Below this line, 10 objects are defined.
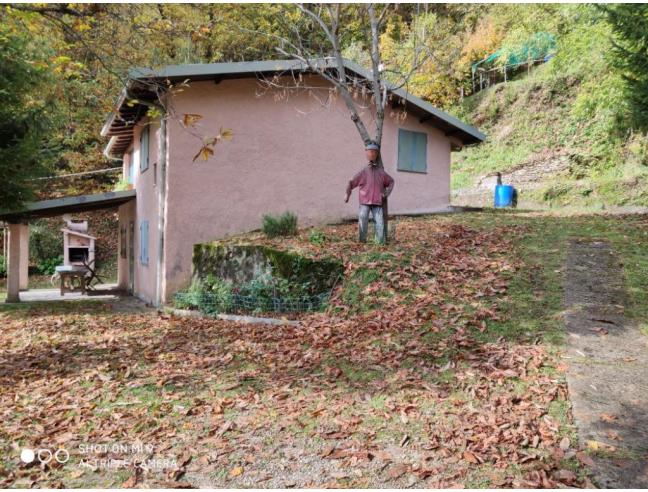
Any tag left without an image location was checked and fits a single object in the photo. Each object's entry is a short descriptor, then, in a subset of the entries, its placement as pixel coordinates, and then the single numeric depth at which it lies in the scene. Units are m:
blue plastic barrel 19.17
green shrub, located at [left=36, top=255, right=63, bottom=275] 24.23
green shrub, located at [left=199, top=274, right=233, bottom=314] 9.73
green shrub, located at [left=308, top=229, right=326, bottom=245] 10.56
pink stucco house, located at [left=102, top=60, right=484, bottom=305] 11.92
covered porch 12.91
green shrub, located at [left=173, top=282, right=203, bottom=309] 10.18
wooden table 15.57
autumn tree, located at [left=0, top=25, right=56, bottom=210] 11.38
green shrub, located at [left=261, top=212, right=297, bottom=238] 11.30
